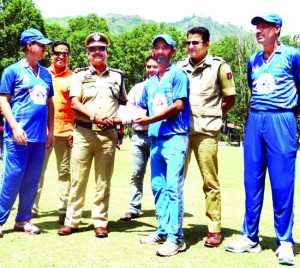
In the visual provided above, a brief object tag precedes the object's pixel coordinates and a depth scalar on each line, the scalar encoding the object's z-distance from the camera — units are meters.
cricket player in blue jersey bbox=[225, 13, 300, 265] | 4.90
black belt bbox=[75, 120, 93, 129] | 5.72
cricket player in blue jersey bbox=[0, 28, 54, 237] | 5.49
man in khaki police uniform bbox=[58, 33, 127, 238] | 5.70
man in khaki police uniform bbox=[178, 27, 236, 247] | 5.39
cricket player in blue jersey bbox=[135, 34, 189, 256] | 5.03
